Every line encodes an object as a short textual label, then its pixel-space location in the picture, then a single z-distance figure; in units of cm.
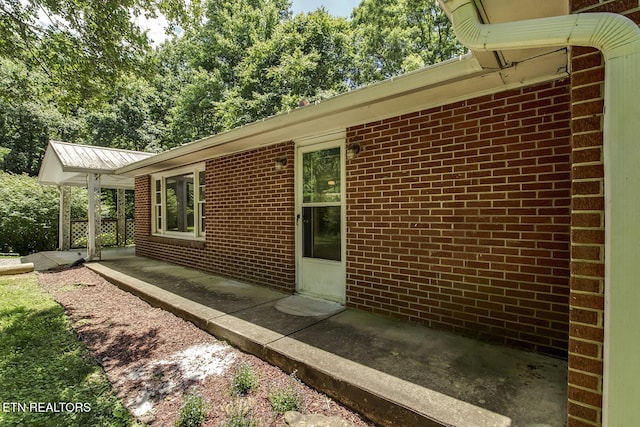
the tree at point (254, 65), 1627
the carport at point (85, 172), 762
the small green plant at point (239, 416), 203
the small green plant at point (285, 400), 218
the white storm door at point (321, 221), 416
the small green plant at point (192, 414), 205
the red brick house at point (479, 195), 127
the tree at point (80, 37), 497
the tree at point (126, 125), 2120
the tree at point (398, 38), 1672
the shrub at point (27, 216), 1022
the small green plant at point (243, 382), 239
